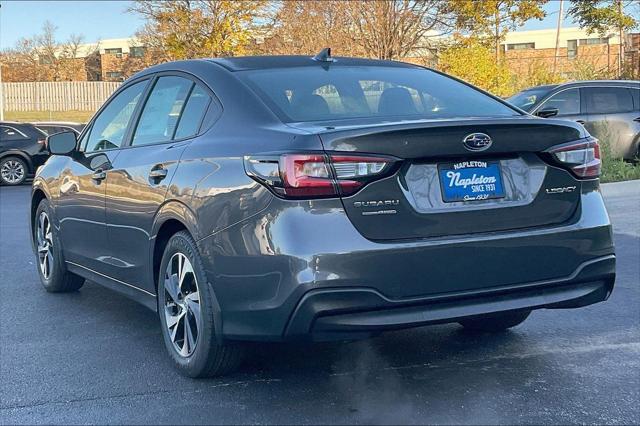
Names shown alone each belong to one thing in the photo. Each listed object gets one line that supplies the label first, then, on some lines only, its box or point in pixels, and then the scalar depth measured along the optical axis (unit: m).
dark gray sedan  3.55
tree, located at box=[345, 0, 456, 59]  27.34
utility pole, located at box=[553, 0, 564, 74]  28.40
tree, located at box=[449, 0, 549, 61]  27.98
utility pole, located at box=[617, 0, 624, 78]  27.59
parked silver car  14.05
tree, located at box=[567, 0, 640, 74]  28.92
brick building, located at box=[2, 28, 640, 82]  46.44
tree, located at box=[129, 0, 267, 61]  32.31
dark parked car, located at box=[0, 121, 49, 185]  18.38
